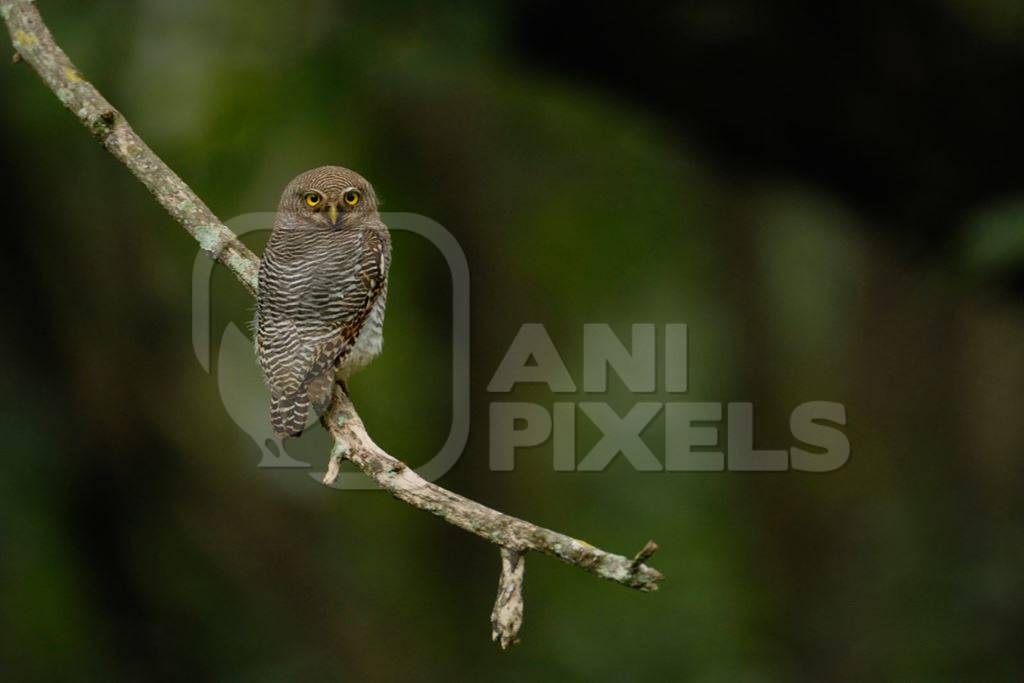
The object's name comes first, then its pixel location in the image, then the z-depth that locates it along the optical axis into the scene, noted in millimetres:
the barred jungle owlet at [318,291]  8375
